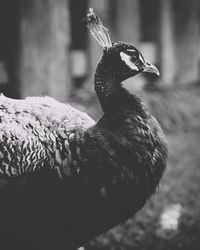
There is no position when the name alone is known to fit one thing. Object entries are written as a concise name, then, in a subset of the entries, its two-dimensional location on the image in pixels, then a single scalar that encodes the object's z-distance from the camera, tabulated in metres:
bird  4.84
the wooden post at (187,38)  11.84
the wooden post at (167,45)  11.30
